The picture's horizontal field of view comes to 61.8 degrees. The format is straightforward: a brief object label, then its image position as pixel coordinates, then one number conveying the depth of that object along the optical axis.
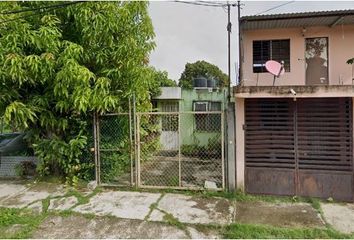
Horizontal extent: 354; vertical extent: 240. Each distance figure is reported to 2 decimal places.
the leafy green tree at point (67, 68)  5.86
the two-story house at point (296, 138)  5.94
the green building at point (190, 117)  11.81
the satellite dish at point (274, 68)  6.29
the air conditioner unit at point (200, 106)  12.44
